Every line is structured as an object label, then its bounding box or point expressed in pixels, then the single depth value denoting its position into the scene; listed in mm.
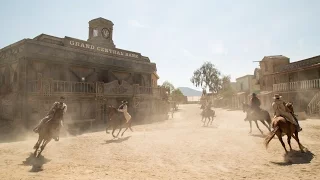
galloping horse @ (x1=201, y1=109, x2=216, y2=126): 18531
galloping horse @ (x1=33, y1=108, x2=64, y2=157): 8359
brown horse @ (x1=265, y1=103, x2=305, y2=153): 7898
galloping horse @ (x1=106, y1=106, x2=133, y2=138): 13255
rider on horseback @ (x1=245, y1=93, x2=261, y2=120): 12605
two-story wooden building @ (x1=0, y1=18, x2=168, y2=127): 15531
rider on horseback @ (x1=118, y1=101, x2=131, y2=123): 13852
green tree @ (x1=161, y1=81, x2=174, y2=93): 85688
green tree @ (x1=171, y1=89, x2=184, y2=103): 75362
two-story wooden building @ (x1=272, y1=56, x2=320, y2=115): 23594
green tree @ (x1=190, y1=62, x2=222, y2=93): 74375
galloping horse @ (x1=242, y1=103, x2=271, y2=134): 12336
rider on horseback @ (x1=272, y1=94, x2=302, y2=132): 8181
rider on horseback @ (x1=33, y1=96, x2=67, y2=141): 8465
